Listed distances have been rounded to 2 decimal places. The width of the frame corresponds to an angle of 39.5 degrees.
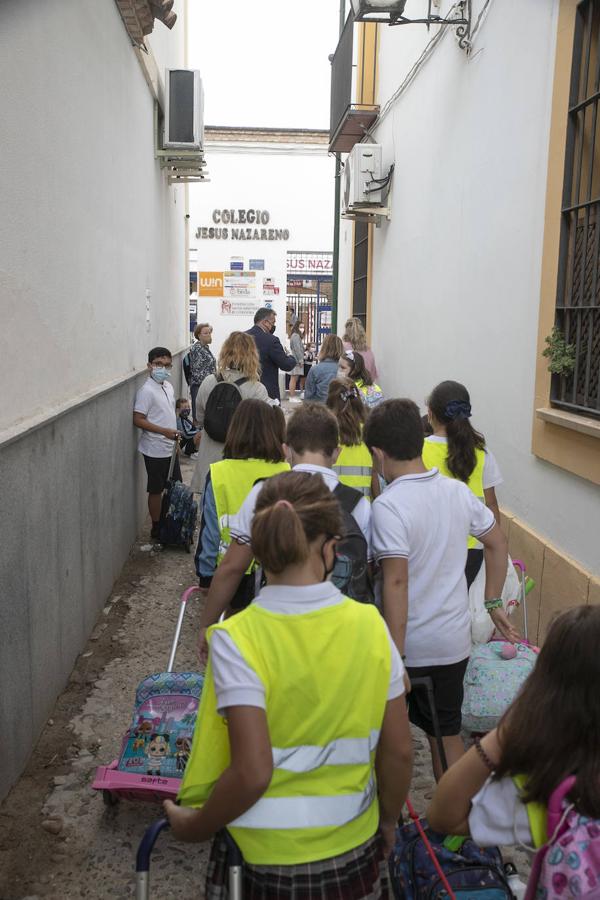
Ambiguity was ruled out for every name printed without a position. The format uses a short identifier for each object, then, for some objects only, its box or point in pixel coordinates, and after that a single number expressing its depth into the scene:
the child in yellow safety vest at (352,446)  4.99
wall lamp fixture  6.46
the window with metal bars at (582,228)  4.35
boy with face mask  7.28
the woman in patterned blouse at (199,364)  11.47
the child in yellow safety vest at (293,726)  1.73
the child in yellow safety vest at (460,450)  3.82
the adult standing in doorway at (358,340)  9.39
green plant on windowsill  4.57
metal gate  22.52
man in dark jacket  8.88
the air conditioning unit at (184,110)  9.97
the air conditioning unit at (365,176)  9.91
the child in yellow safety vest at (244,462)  3.74
